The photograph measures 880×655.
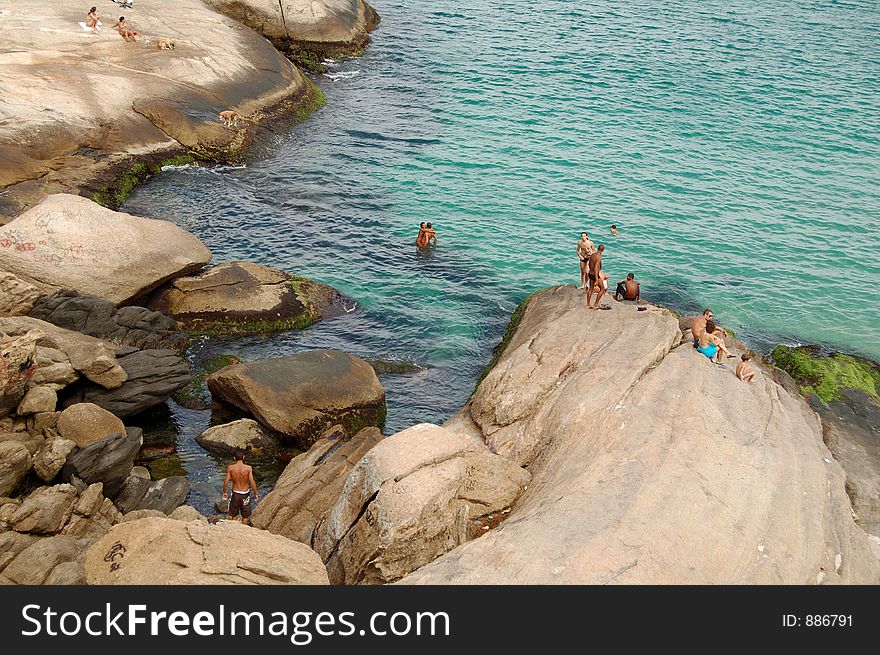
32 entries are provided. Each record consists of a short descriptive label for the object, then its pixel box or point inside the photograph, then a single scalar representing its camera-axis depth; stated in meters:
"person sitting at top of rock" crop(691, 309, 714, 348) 21.11
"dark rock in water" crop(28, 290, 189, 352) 22.48
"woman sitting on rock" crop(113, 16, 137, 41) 39.59
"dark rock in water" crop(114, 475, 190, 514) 18.45
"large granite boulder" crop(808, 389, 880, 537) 17.48
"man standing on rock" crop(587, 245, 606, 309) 23.12
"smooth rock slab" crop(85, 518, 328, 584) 13.19
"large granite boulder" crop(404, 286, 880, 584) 13.50
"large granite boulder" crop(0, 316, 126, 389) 20.31
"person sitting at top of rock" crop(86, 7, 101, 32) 39.22
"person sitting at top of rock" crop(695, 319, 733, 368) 20.53
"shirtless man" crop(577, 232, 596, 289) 25.14
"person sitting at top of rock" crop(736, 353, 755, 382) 20.20
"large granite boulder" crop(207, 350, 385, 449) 21.47
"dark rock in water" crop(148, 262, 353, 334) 25.55
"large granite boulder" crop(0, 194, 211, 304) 23.75
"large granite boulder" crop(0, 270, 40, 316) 22.16
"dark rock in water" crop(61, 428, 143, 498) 17.80
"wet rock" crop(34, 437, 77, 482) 17.66
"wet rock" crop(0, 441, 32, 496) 16.97
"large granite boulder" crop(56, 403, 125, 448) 18.89
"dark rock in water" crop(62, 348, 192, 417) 20.62
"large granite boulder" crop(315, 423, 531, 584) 14.58
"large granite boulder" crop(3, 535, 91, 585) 14.12
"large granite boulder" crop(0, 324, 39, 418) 18.46
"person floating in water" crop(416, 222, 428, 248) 32.59
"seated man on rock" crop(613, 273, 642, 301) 24.52
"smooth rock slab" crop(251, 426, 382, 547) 18.02
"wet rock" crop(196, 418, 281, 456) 21.02
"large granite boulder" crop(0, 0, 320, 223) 31.30
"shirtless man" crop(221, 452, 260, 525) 18.02
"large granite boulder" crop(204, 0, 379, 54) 48.59
